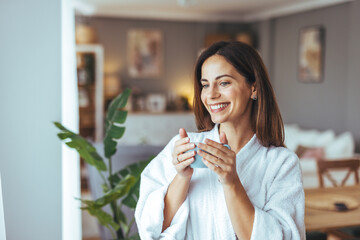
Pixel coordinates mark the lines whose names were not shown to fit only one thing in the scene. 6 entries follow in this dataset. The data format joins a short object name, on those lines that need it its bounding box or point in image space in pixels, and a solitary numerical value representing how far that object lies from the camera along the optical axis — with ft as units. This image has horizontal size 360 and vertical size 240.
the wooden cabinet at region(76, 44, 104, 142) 24.89
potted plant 6.98
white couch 14.88
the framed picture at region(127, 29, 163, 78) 28.04
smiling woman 4.42
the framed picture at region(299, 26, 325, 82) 22.49
